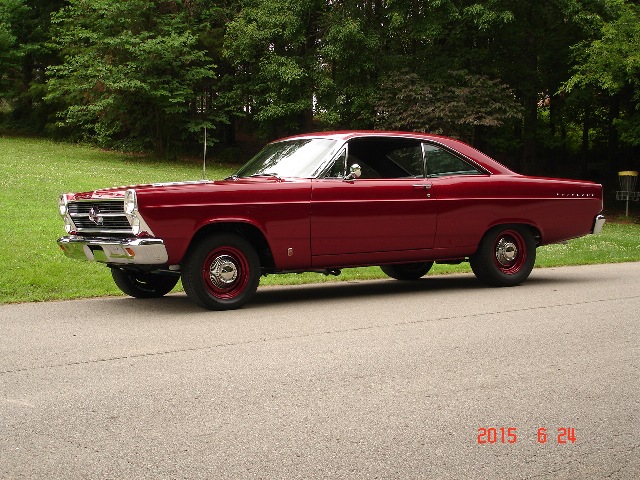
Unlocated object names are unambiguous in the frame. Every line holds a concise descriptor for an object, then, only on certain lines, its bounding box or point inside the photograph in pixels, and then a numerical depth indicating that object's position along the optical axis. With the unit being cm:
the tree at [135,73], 3528
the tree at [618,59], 2509
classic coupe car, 800
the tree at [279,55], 3388
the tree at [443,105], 2875
